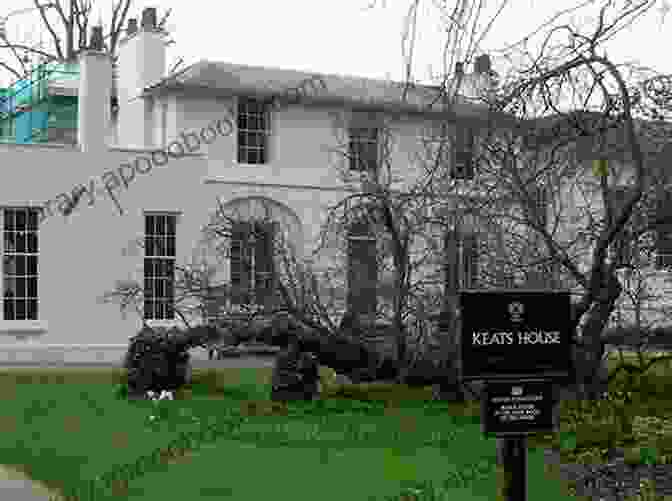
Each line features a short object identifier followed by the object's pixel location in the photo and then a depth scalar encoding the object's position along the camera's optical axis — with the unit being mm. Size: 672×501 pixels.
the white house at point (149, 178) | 26766
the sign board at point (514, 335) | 6961
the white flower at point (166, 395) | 15438
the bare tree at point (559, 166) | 11008
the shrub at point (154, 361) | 17172
